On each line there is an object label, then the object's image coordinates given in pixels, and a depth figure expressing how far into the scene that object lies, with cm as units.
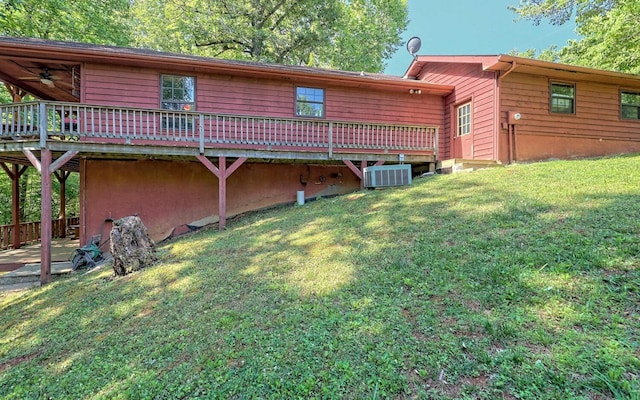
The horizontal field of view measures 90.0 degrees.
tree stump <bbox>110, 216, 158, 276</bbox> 538
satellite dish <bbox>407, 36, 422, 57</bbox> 1216
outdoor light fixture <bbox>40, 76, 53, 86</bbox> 838
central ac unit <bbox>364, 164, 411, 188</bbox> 802
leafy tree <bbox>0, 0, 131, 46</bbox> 1236
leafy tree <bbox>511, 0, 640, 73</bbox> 1095
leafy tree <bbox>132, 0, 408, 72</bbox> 1738
